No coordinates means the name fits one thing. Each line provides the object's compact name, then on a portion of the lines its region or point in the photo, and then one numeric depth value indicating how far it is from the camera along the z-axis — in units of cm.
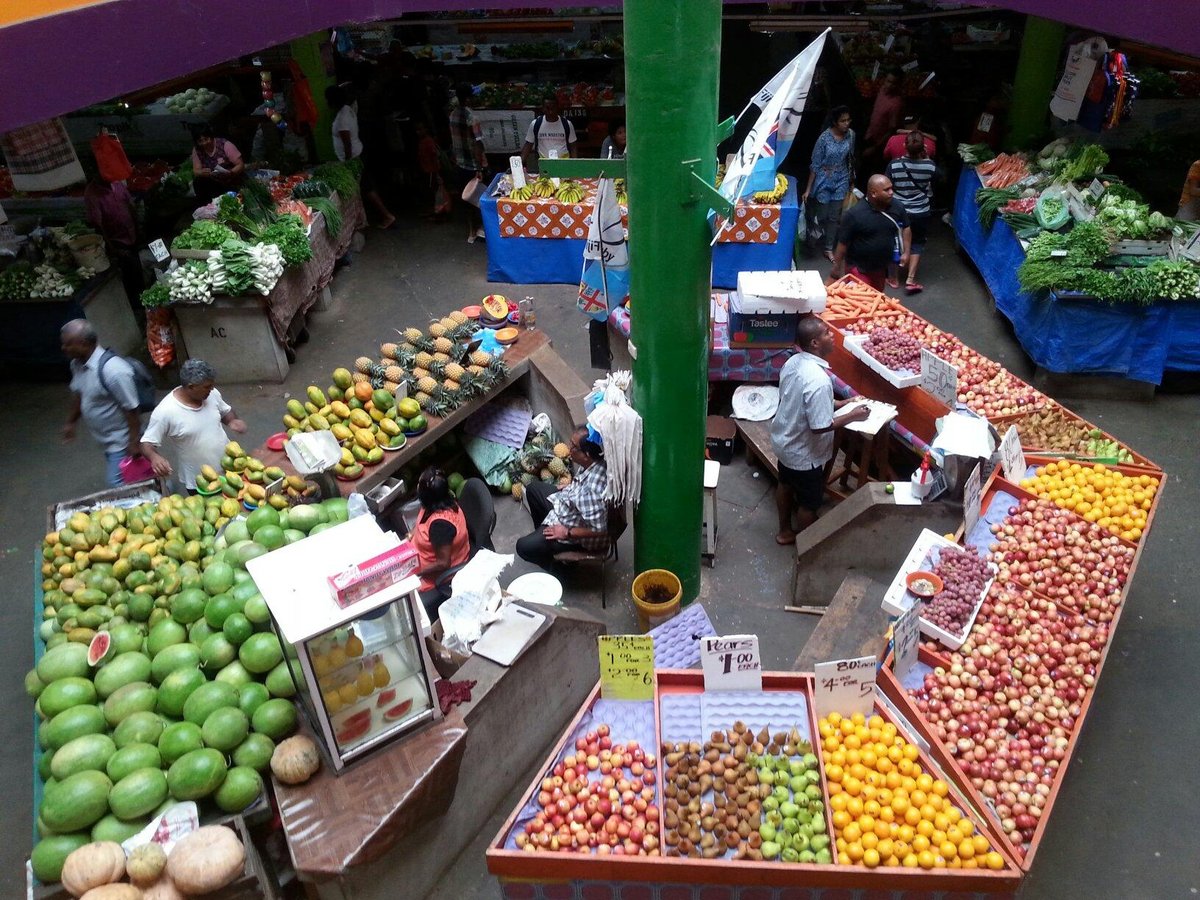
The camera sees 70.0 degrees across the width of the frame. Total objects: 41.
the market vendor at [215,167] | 971
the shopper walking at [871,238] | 766
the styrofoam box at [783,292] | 646
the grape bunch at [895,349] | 638
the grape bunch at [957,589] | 443
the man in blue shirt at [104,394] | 561
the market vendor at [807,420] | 558
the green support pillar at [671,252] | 412
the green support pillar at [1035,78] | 1026
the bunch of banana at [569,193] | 963
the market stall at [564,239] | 915
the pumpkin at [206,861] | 319
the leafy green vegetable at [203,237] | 822
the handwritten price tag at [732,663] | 391
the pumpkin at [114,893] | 308
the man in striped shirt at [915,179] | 897
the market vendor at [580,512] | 551
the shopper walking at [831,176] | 950
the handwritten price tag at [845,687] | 381
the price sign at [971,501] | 494
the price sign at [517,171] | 952
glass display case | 339
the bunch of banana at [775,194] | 905
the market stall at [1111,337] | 754
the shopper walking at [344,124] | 1103
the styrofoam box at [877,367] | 609
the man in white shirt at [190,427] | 548
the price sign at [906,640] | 410
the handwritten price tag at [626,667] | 395
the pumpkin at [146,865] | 322
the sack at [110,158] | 921
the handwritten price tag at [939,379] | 586
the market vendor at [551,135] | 1077
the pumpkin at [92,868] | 319
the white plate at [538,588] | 523
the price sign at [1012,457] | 527
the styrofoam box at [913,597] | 438
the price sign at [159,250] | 820
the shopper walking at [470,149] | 1135
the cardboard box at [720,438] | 717
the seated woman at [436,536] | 507
